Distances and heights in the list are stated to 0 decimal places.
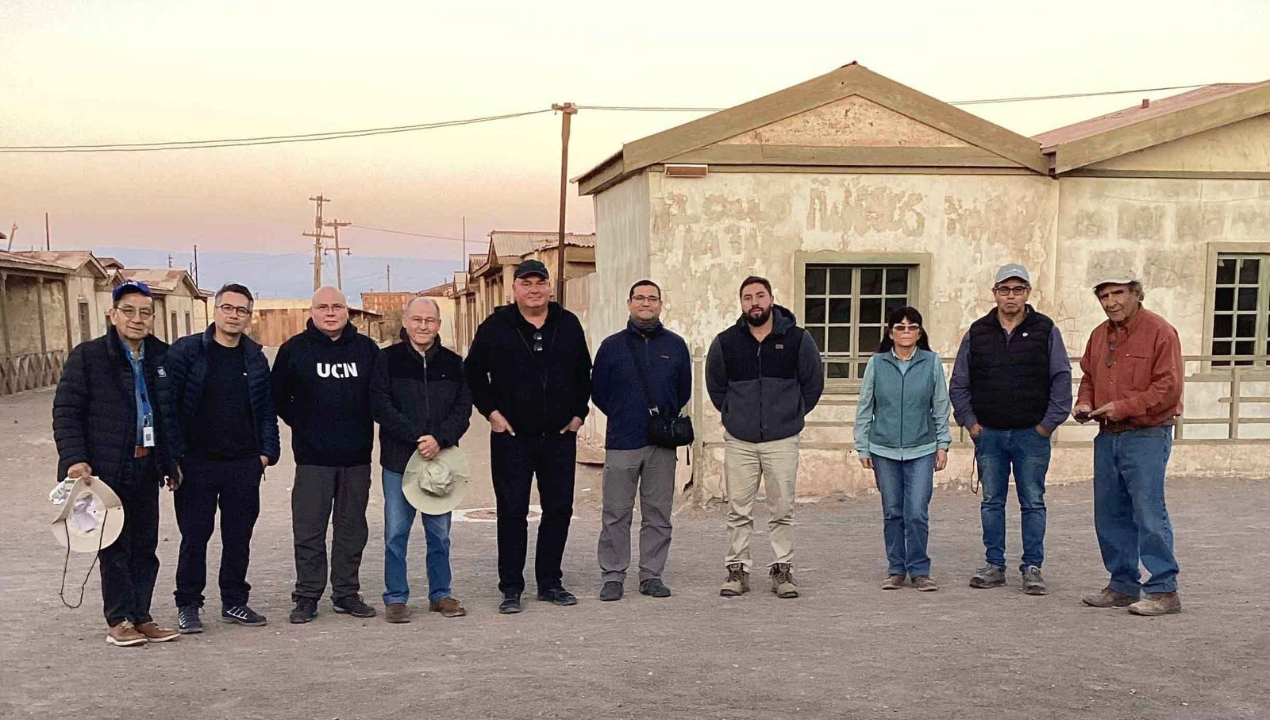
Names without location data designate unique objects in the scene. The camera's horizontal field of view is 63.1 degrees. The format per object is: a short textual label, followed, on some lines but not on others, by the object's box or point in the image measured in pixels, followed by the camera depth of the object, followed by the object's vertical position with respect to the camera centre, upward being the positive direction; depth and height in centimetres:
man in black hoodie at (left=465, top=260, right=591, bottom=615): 594 -65
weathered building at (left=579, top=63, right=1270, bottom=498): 1070 +75
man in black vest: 603 -67
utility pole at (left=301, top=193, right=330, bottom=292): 5638 +300
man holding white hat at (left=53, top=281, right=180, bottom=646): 500 -71
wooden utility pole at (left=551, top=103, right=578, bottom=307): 2353 +357
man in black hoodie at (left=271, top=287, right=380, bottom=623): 562 -75
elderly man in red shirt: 551 -80
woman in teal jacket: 622 -88
